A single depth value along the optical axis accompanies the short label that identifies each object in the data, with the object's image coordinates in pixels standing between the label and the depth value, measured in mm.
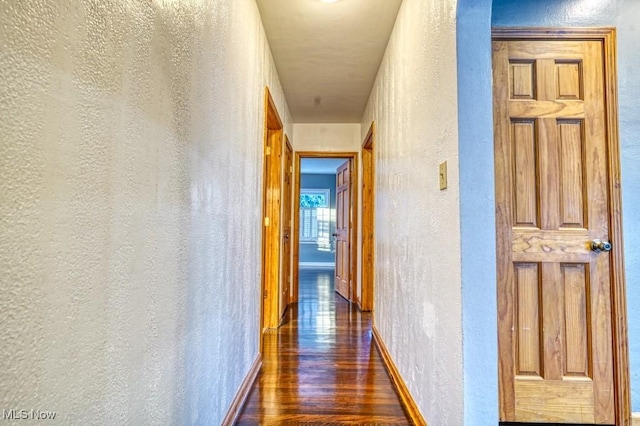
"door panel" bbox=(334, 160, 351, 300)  4723
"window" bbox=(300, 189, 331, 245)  9219
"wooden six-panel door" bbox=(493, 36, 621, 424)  1610
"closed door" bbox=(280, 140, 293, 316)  3887
